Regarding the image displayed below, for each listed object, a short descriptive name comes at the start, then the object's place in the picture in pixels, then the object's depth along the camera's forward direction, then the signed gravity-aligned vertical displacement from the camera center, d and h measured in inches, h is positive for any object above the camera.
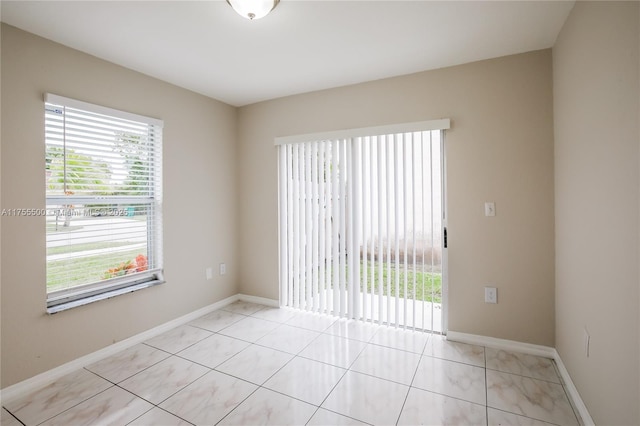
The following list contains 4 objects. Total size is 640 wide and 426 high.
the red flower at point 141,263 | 110.2 -17.8
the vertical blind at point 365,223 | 108.7 -4.0
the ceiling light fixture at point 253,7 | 67.7 +47.3
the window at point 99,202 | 87.1 +4.2
